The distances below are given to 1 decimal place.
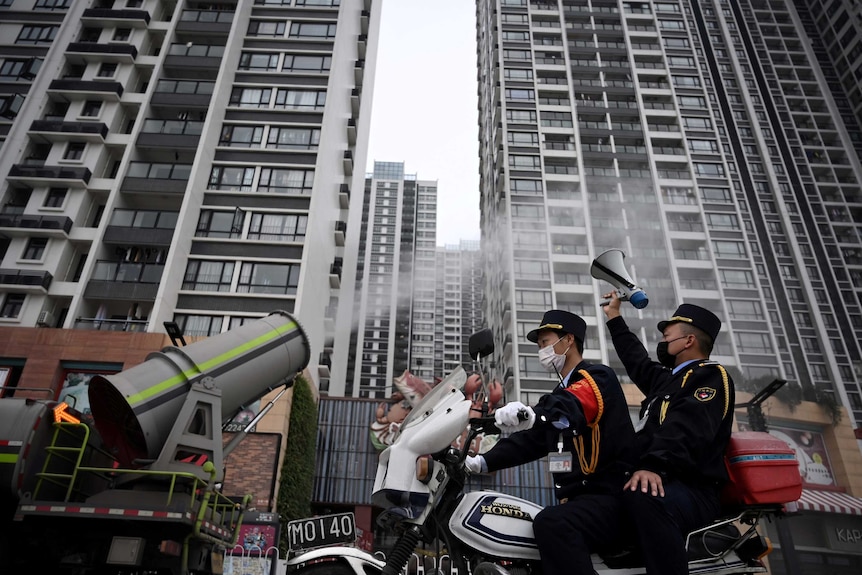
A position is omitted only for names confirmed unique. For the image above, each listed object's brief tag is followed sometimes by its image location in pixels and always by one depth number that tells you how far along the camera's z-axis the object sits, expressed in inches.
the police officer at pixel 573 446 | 115.1
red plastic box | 128.2
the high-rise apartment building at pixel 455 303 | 4010.8
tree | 797.9
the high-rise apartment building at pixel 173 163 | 960.3
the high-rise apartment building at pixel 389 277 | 3484.3
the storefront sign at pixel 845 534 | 1115.9
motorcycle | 122.5
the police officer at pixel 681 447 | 115.8
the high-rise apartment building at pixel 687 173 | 1603.1
